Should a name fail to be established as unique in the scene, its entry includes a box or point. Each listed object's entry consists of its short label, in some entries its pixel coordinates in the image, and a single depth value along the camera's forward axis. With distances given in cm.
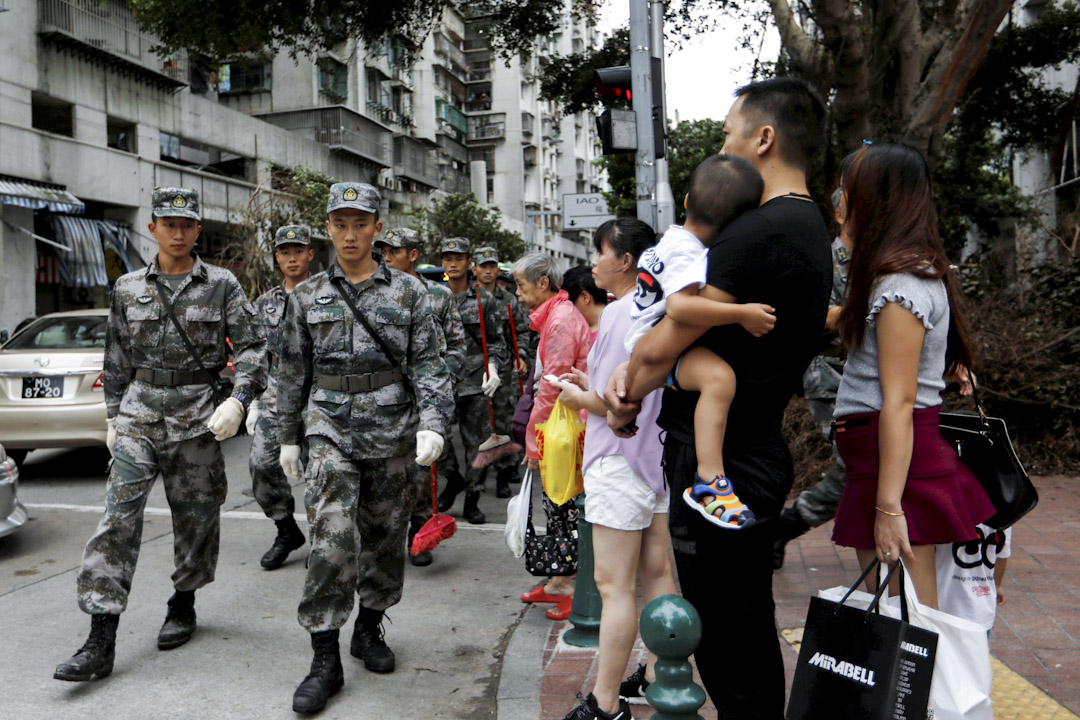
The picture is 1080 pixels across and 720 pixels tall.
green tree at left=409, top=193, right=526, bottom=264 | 3481
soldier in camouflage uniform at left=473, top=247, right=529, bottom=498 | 805
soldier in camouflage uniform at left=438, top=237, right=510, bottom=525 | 710
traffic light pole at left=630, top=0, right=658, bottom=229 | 704
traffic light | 706
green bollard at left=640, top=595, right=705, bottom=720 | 203
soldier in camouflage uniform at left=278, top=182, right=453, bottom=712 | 392
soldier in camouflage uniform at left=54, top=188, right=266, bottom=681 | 427
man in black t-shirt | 223
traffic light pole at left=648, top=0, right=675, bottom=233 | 716
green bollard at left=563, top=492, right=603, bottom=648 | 419
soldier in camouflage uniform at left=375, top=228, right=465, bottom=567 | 592
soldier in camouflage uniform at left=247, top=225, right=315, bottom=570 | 593
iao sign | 1236
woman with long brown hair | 246
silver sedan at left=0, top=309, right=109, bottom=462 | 845
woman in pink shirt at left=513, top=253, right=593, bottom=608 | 422
